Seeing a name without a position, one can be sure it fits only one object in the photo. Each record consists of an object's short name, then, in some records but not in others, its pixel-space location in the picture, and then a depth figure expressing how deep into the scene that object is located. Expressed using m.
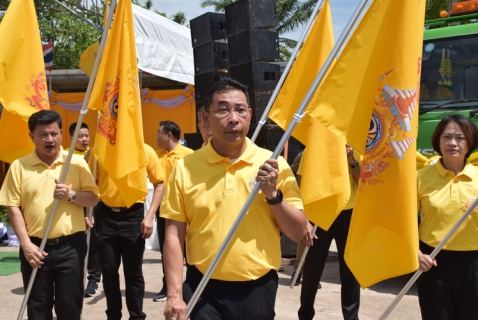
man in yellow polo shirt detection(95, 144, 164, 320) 5.91
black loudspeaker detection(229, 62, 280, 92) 9.00
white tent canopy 12.38
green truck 7.16
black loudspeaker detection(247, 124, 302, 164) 8.91
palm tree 33.09
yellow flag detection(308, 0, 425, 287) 3.66
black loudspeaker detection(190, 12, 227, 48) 9.81
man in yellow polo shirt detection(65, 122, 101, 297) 7.57
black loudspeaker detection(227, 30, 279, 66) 8.90
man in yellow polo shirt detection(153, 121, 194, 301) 7.96
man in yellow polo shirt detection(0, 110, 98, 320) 4.68
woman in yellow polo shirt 4.06
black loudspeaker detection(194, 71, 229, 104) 9.96
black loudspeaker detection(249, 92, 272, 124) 8.97
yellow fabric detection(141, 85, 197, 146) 17.94
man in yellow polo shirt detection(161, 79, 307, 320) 3.21
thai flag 14.73
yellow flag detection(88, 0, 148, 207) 5.08
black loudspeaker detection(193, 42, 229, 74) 9.91
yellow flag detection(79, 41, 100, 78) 8.77
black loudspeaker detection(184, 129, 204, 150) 10.05
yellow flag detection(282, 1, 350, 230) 4.59
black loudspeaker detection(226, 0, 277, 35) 8.77
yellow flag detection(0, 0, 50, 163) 5.70
